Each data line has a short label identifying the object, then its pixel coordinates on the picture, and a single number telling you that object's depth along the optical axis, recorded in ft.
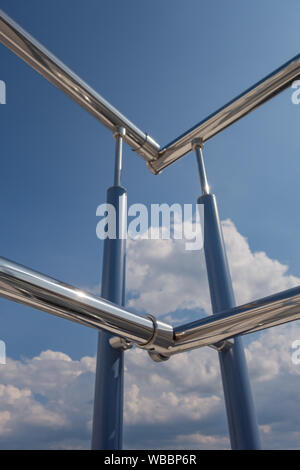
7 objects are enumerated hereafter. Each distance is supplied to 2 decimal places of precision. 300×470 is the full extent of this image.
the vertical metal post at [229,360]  1.63
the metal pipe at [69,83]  2.06
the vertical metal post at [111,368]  1.62
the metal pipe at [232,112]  2.20
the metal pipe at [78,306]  0.94
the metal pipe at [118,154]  2.50
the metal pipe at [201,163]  2.48
